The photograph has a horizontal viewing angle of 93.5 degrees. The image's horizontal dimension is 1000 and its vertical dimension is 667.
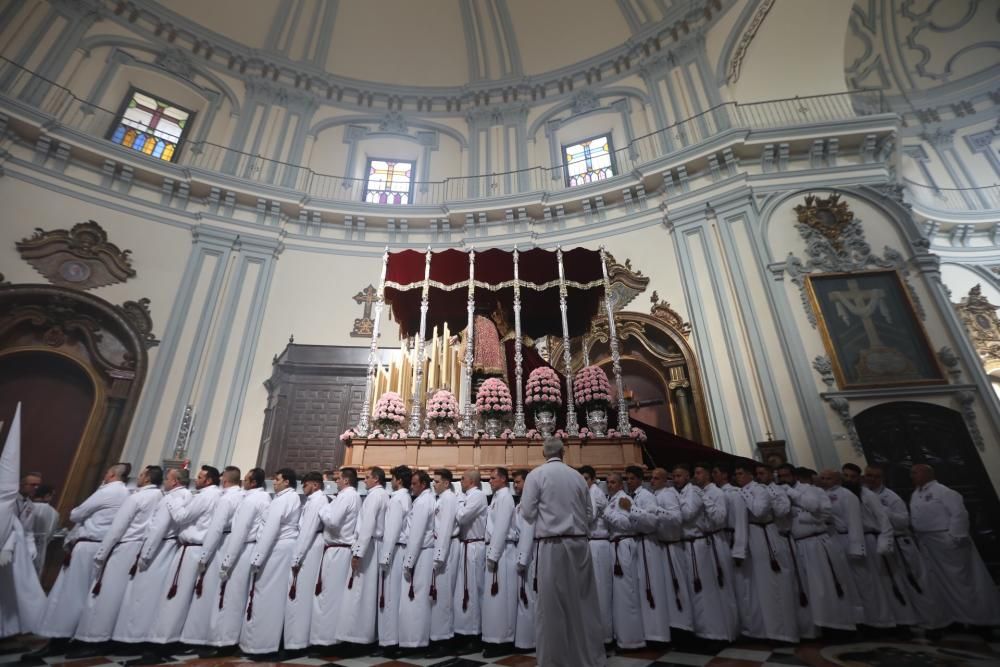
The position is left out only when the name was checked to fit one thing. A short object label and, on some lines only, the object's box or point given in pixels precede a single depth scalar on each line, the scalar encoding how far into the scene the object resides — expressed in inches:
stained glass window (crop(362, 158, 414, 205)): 464.1
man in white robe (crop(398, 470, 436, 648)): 153.8
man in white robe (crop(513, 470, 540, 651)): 154.1
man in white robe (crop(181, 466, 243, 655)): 155.6
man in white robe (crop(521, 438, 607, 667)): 122.1
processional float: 288.5
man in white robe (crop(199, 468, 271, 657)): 153.4
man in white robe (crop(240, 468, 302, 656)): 151.4
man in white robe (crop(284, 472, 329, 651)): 155.3
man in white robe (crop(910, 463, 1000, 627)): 165.6
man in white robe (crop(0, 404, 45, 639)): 144.7
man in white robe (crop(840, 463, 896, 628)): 165.5
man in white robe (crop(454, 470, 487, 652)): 161.9
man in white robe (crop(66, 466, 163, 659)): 151.3
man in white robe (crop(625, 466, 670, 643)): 157.8
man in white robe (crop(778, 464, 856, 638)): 160.1
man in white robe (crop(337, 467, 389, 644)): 155.0
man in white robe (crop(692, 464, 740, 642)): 156.2
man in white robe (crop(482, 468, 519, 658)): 155.3
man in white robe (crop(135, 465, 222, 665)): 152.9
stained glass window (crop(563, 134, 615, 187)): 441.4
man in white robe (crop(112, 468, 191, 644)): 152.9
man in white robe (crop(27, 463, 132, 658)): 151.9
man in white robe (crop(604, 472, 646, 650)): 156.0
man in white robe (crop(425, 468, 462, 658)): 158.4
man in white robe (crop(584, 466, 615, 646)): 160.2
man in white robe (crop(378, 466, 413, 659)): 155.9
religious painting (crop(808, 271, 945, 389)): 282.5
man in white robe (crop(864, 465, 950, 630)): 167.5
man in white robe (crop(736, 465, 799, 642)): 156.6
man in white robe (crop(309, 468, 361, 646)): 157.2
